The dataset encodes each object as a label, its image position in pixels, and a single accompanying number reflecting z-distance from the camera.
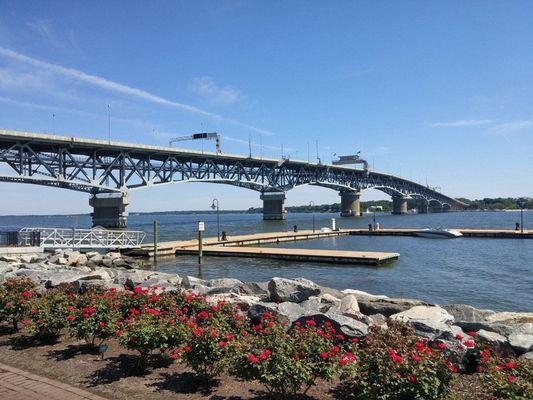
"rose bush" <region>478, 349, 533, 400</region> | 4.75
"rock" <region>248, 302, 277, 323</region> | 10.29
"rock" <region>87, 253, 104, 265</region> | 29.50
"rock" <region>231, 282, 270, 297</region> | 15.53
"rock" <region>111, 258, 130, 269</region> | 29.68
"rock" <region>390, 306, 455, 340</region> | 8.23
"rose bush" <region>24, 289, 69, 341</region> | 8.75
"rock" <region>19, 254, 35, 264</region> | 26.57
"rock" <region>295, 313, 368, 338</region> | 8.59
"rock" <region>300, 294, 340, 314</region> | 11.53
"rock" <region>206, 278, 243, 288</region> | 17.24
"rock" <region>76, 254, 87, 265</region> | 28.50
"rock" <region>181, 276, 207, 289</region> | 16.43
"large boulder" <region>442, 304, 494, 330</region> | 10.05
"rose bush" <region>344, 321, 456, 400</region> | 4.95
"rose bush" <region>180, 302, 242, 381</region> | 6.48
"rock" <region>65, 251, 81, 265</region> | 28.04
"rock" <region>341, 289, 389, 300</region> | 14.11
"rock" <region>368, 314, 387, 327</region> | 9.92
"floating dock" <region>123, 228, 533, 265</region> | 31.88
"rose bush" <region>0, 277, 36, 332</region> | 9.77
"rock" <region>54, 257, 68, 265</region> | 27.30
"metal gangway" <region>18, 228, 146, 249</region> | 32.31
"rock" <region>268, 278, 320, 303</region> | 13.78
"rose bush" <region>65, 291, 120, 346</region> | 8.12
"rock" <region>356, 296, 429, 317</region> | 12.16
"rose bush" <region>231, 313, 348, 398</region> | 5.61
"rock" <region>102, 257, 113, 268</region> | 29.44
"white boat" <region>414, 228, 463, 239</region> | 55.12
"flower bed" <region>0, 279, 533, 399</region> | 5.14
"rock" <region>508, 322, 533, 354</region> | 7.99
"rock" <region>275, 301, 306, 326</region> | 9.66
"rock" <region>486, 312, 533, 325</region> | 11.46
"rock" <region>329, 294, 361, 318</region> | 11.27
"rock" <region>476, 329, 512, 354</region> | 7.98
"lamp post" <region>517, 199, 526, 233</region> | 61.85
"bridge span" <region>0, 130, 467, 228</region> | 76.31
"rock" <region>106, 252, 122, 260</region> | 32.15
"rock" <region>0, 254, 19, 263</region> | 25.73
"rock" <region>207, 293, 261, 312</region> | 11.61
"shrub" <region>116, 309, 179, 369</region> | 7.13
